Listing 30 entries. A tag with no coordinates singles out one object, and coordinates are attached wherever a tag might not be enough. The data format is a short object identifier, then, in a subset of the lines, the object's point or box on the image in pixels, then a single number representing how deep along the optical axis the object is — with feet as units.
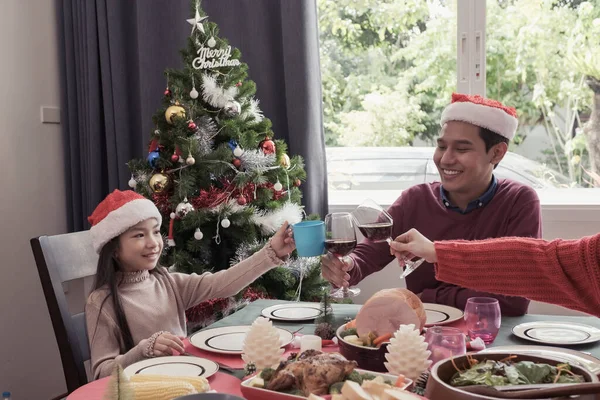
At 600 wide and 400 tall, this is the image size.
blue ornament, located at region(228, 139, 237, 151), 9.14
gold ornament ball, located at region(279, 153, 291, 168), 9.48
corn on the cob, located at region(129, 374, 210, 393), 3.93
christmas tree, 9.00
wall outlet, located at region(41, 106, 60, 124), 11.17
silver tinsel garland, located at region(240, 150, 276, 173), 9.12
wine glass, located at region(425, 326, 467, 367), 4.11
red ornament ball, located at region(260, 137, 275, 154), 9.35
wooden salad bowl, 2.72
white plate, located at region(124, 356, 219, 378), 4.50
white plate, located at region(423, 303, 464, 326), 5.58
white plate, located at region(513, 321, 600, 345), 5.05
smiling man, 7.36
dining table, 4.28
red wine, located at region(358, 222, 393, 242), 5.52
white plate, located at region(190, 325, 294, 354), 5.02
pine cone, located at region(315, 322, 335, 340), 5.21
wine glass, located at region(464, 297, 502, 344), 4.92
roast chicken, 3.59
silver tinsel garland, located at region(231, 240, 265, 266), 9.02
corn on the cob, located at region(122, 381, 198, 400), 3.81
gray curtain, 10.63
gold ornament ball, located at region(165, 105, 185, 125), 9.05
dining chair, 6.09
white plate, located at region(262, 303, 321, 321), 5.92
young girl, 5.99
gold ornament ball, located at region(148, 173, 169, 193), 9.02
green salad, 2.98
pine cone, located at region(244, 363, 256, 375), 4.38
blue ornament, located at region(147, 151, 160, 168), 9.21
